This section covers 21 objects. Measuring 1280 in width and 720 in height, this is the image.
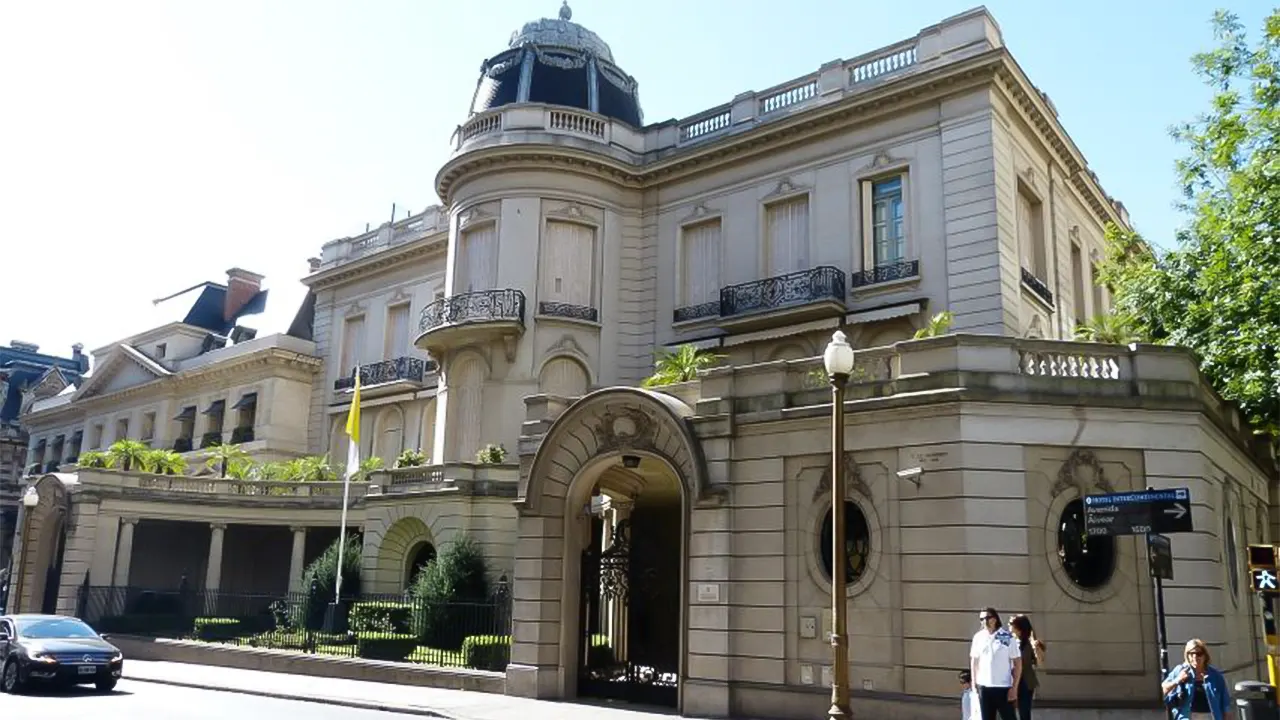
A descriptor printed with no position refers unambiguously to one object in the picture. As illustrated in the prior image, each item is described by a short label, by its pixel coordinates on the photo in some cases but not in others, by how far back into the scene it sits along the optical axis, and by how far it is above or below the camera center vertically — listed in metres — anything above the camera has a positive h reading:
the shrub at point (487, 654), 20.45 -1.33
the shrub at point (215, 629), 28.72 -1.38
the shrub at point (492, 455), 28.42 +3.56
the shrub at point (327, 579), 28.09 +0.08
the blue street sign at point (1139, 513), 11.45 +1.02
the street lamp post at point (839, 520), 12.39 +0.95
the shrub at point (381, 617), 24.25 -0.79
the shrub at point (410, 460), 31.16 +3.68
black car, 19.28 -1.56
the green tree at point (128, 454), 38.84 +4.54
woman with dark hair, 12.48 -0.66
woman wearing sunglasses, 10.88 -0.86
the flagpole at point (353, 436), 30.34 +4.31
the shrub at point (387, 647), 22.38 -1.36
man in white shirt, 12.09 -0.79
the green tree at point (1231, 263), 20.30 +7.44
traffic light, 12.03 +0.45
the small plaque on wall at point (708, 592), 16.75 +0.00
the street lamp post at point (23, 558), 32.59 +0.48
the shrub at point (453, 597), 22.23 -0.26
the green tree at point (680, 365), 24.25 +5.57
